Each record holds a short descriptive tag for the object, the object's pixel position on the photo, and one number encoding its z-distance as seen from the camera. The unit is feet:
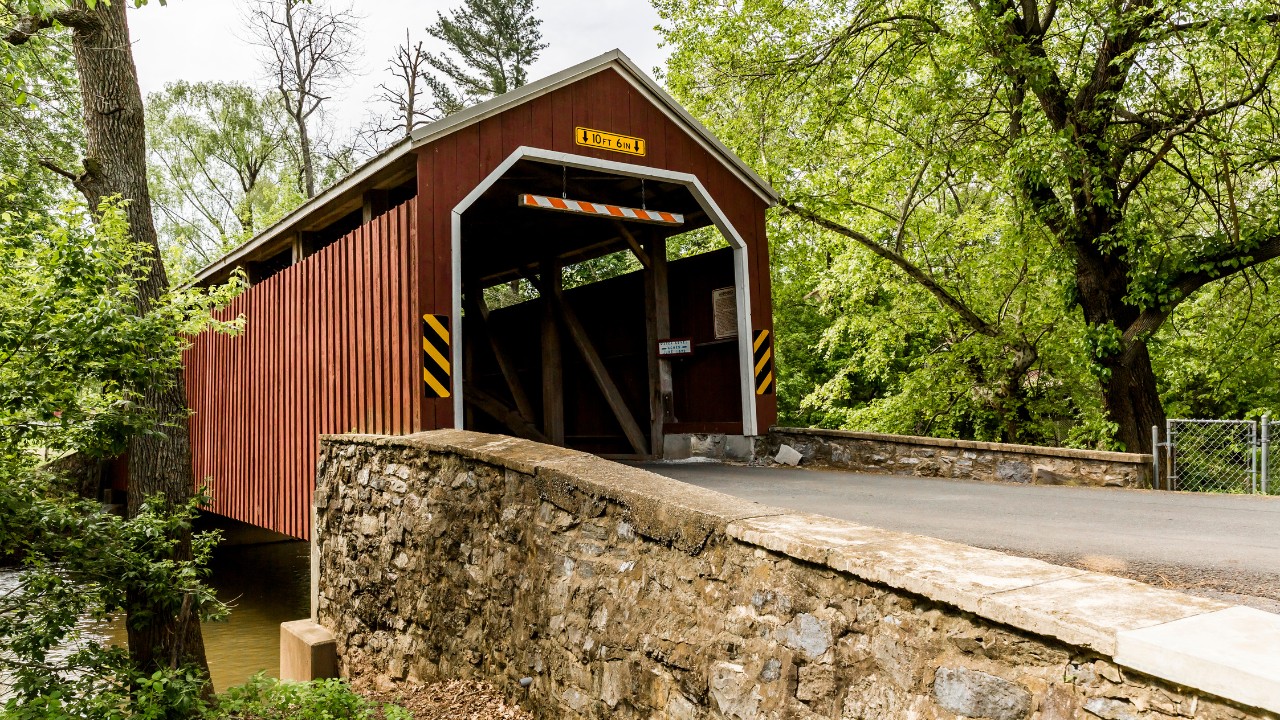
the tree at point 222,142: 86.94
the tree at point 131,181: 21.35
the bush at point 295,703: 18.15
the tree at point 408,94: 79.25
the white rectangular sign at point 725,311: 28.04
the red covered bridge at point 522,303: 22.35
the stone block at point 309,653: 22.86
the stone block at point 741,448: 27.09
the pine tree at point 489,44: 84.74
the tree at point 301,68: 77.82
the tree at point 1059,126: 28.78
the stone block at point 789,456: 26.27
